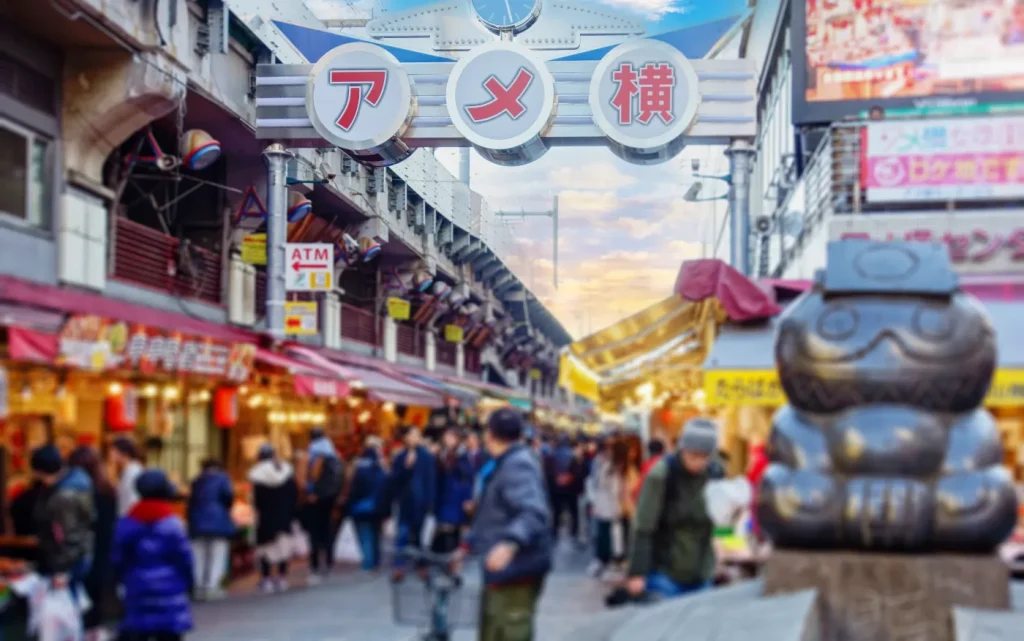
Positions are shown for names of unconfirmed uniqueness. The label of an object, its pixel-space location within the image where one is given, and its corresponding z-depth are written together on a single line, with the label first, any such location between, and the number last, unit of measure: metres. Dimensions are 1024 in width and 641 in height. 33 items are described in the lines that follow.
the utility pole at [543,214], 30.20
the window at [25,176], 14.33
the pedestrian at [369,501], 16.38
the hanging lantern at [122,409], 14.10
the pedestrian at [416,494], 14.89
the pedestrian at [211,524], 13.88
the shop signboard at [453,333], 36.34
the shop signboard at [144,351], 11.55
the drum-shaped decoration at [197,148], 17.31
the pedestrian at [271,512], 15.17
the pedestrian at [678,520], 8.04
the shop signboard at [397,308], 27.11
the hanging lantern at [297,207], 20.81
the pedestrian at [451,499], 15.21
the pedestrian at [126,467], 11.88
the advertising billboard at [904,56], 17.91
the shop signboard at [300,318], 19.56
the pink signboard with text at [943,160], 16.67
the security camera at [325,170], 22.46
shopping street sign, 19.53
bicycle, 7.13
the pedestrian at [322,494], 16.50
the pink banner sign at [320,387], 17.12
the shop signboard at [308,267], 18.94
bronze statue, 6.96
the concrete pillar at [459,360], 40.62
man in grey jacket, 6.79
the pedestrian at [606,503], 16.05
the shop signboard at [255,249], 19.58
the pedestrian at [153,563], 8.03
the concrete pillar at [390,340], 31.30
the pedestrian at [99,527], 10.48
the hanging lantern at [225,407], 16.47
